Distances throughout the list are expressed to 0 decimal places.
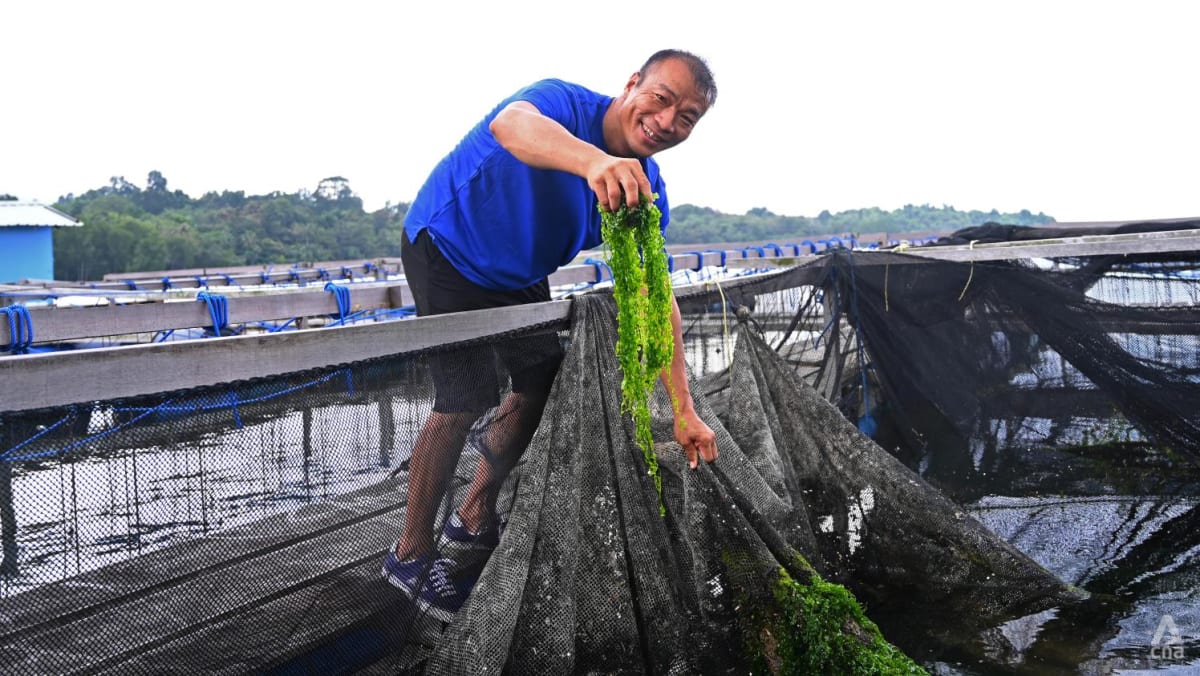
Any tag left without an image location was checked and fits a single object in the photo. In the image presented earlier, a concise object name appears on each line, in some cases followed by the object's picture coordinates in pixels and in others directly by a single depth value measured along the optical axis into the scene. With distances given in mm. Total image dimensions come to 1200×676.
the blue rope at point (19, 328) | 4699
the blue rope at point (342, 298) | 6789
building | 27392
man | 2736
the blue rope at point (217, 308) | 6012
